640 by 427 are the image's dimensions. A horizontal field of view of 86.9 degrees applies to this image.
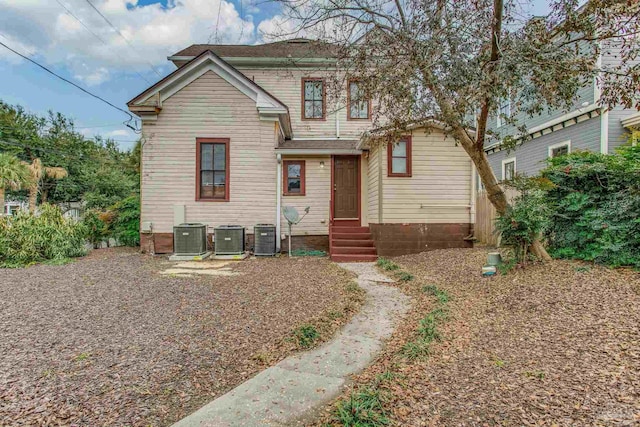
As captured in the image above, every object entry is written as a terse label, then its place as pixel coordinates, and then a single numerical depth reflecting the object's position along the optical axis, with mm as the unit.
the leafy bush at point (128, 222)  11917
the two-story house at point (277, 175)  9461
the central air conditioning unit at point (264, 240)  9953
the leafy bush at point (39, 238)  8320
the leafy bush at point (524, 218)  5609
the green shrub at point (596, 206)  5121
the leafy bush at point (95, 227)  11961
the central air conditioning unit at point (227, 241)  9672
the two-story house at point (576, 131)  9062
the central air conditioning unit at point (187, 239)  9312
